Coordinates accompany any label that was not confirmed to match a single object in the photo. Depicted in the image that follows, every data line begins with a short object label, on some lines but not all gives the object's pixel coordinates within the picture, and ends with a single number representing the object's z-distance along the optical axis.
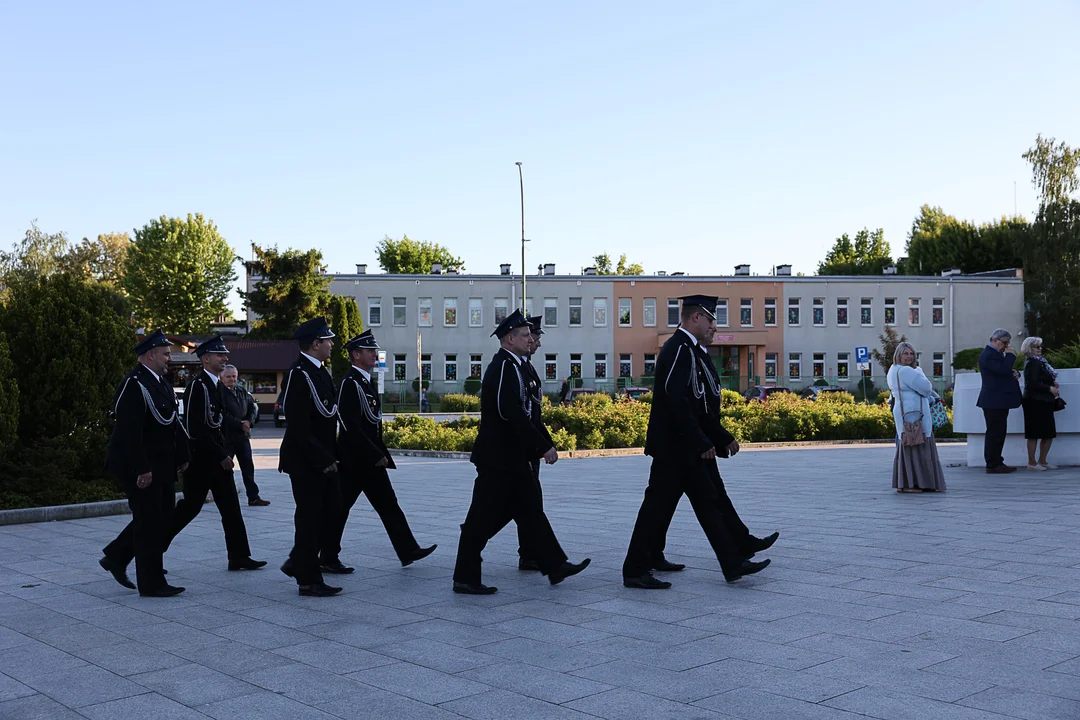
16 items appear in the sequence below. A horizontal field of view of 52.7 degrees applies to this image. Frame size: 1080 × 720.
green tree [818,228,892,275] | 103.89
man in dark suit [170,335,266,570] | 8.57
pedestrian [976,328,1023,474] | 14.89
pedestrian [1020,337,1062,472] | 15.04
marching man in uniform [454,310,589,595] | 7.52
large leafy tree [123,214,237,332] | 75.38
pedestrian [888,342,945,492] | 12.85
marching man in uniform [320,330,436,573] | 8.41
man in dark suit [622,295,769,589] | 7.46
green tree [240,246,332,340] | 61.81
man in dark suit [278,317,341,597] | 7.56
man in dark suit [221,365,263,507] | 13.14
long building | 62.34
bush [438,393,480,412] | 47.72
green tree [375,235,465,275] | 97.94
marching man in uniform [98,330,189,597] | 7.59
